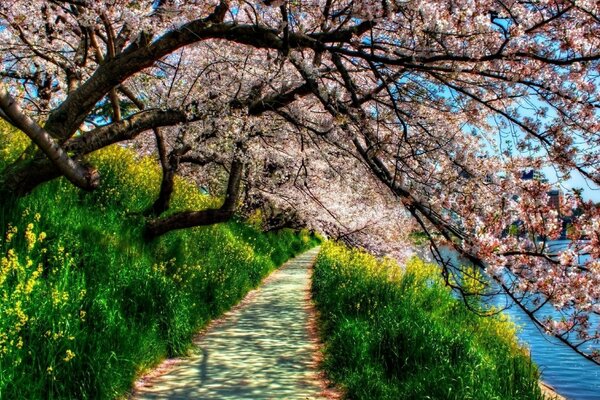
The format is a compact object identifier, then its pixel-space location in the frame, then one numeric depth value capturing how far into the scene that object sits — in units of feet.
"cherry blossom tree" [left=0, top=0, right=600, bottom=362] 15.74
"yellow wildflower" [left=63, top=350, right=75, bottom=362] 15.09
